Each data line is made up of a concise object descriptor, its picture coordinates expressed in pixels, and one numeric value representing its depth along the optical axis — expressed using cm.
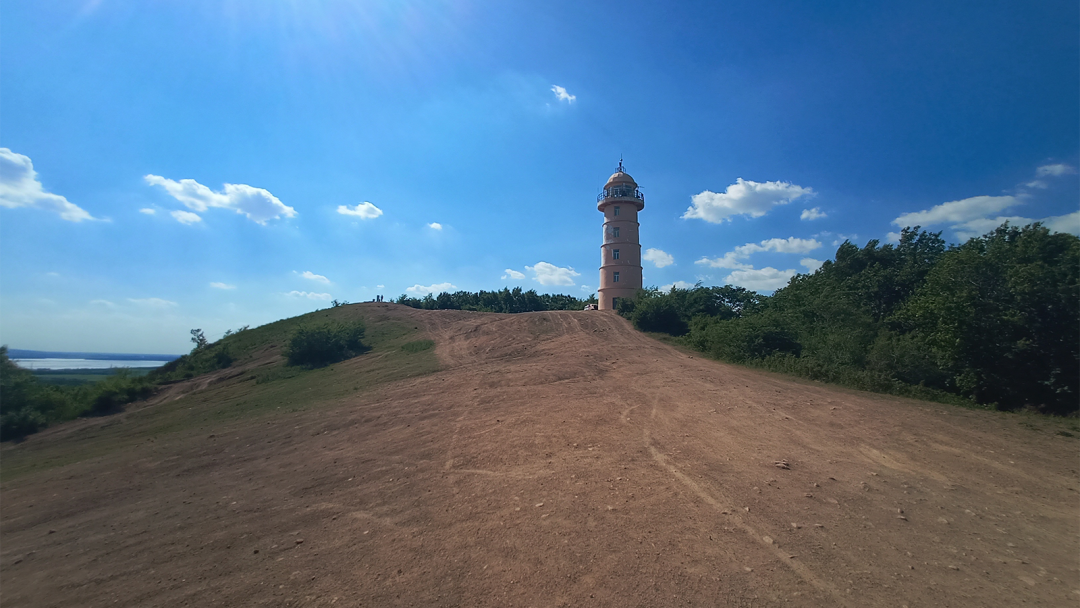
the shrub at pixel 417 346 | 2044
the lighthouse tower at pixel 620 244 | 3331
